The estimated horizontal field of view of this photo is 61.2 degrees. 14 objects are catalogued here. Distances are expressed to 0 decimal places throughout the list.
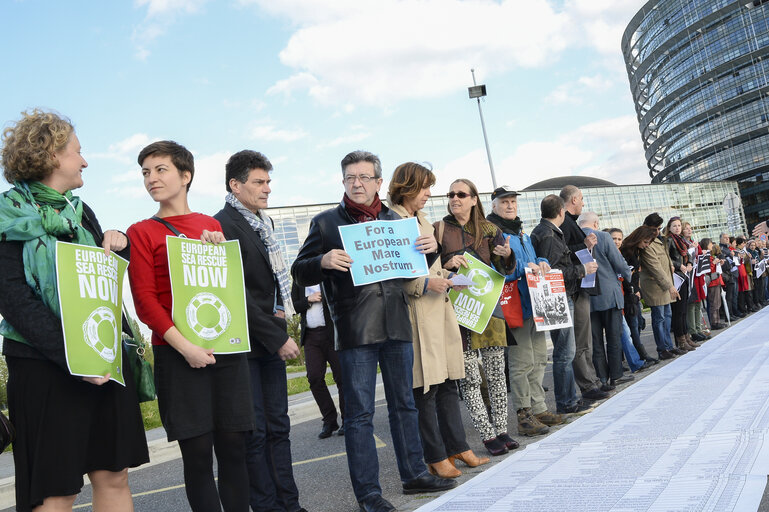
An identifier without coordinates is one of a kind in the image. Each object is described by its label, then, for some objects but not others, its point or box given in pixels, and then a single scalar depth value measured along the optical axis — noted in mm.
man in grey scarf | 3430
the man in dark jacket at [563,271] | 5992
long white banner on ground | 2834
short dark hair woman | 2725
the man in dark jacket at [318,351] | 6570
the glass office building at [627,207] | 54250
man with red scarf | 3617
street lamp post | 30516
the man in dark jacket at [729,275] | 14609
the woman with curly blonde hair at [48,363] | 2305
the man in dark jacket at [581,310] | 6680
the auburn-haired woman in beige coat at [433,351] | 4207
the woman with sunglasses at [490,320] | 4789
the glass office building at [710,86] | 85812
